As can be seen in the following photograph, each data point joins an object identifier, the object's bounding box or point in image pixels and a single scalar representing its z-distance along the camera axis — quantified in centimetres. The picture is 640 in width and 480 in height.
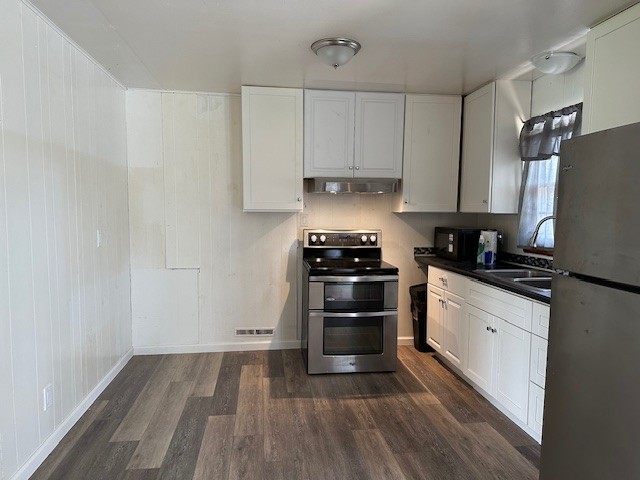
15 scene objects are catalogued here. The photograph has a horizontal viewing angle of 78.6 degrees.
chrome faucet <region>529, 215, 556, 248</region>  262
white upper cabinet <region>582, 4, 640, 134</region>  186
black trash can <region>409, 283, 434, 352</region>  367
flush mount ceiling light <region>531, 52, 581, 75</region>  248
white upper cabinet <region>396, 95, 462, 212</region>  344
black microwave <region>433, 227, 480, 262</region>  337
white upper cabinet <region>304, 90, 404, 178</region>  332
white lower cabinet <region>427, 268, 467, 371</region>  300
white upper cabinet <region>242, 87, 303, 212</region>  326
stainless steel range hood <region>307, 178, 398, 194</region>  332
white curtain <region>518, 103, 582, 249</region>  262
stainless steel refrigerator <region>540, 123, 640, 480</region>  126
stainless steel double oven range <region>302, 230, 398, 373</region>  314
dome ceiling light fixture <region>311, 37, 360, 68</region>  232
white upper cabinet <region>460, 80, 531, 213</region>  305
